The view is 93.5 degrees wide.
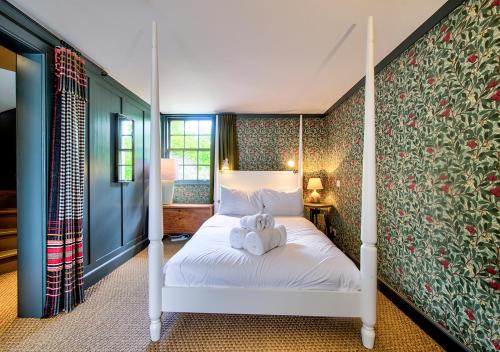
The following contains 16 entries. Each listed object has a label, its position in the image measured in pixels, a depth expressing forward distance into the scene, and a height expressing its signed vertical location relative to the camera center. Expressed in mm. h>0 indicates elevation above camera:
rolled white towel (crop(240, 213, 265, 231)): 1879 -396
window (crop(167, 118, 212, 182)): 4488 +503
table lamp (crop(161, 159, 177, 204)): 3902 -46
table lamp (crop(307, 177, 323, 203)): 3786 -179
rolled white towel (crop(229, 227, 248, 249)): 1831 -494
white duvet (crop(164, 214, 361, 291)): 1579 -650
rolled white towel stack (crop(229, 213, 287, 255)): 1729 -466
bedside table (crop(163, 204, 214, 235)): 3904 -712
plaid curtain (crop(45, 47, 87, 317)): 1844 -180
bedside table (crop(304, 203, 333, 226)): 3595 -496
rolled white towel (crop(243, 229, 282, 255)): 1713 -499
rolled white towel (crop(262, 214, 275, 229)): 1914 -387
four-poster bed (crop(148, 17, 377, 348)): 1485 -775
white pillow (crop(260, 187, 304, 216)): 3262 -396
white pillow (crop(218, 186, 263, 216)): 3295 -404
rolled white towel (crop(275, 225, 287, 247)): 1901 -490
